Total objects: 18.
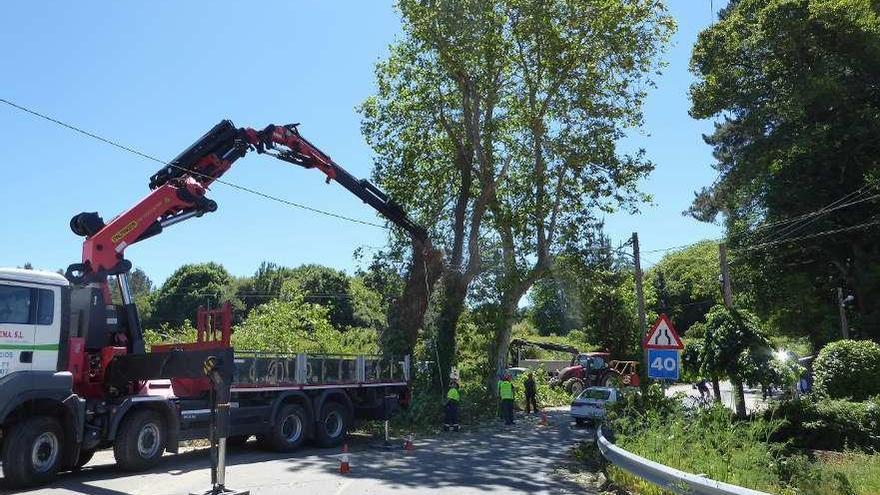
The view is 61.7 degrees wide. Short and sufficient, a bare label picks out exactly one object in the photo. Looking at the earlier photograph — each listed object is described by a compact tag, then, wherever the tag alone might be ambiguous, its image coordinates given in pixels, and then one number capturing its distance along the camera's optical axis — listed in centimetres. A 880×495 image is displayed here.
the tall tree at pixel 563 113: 2694
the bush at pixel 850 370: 1705
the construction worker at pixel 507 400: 2331
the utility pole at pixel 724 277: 2757
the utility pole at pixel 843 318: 3397
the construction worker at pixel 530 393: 2831
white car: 2264
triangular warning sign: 1323
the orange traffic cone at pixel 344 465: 1229
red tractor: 3506
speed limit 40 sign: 1316
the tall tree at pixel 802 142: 3127
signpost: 1317
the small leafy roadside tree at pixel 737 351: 1652
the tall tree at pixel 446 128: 2661
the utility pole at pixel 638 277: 3016
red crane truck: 1096
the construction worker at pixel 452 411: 2123
